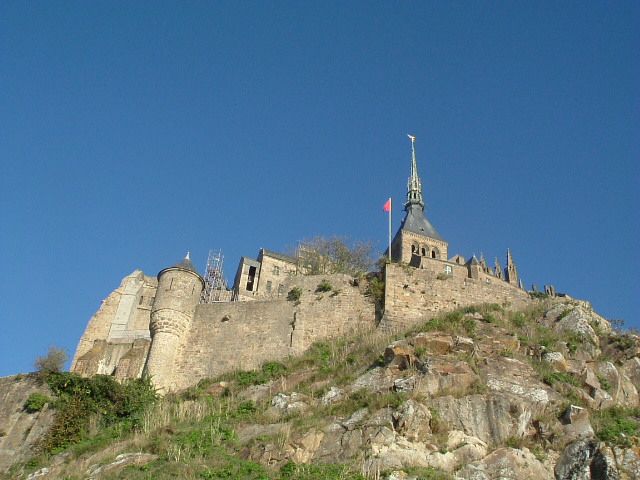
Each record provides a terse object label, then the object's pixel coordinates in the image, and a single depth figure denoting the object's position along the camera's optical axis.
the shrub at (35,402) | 24.48
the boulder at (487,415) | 16.62
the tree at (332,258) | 38.06
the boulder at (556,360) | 19.72
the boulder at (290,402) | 18.98
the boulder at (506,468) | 15.20
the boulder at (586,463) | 14.69
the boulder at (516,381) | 17.94
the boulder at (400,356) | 19.42
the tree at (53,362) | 26.59
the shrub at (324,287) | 26.92
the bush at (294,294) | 26.80
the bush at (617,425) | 15.59
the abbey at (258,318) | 25.41
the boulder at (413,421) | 16.17
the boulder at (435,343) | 19.94
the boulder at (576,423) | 16.30
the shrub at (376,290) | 26.27
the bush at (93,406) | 22.05
